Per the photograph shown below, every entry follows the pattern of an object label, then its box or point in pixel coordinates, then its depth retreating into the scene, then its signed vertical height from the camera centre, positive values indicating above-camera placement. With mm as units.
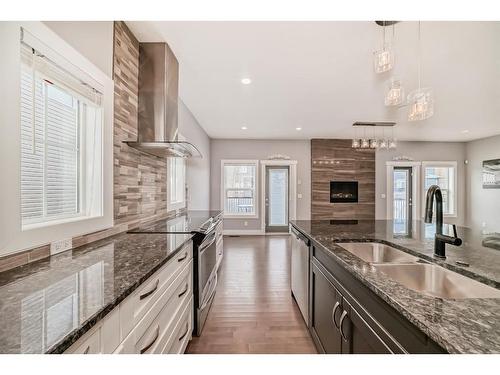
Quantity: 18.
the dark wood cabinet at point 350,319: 865 -571
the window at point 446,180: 8070 +384
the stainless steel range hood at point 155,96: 2621 +964
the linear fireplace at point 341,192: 7832 -17
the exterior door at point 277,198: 7835 -215
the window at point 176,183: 3771 +113
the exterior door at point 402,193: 8070 -36
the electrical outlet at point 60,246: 1463 -331
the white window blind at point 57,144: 1344 +283
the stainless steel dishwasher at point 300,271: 2297 -785
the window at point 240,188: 7734 +81
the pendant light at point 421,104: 2324 +794
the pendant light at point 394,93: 2240 +857
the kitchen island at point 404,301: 693 -365
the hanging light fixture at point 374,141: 5263 +1040
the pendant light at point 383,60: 1892 +969
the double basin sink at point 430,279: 1137 -442
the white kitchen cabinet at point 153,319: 844 -565
